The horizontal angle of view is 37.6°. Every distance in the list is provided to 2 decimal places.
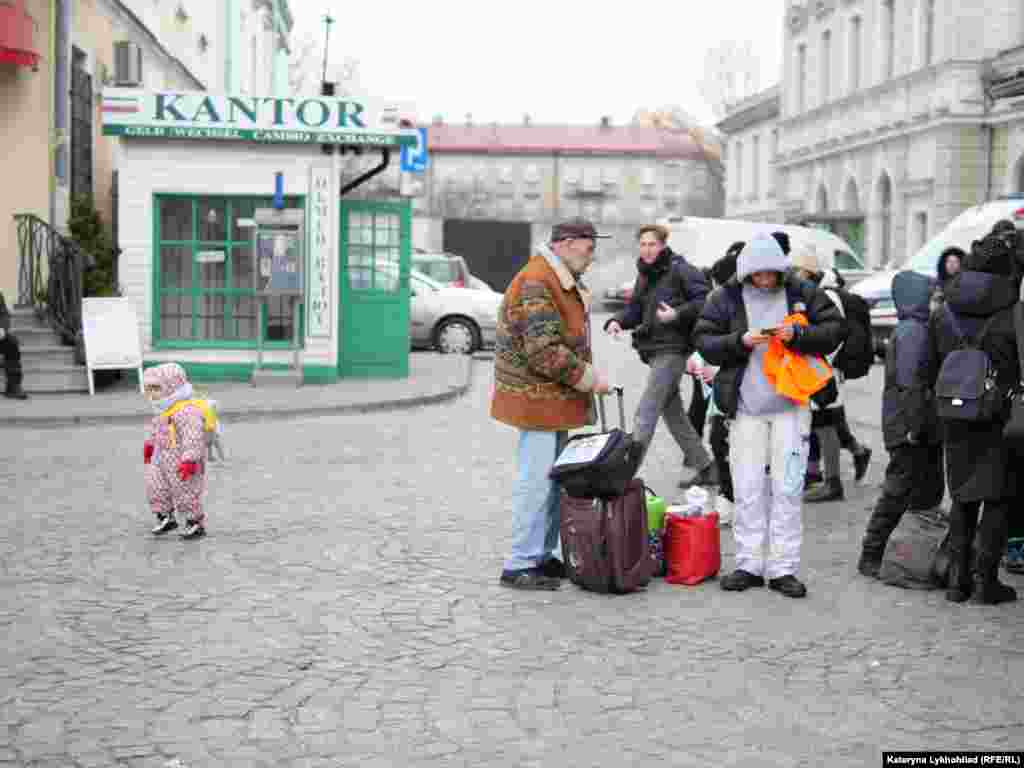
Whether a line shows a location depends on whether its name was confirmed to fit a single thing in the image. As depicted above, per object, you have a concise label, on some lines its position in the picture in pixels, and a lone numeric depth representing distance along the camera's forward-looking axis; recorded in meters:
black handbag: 7.32
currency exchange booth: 18.05
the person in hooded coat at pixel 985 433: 7.12
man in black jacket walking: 10.25
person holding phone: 7.42
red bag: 7.67
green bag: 7.90
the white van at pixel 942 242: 20.59
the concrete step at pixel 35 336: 17.50
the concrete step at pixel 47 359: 17.09
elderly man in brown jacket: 7.41
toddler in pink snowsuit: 8.73
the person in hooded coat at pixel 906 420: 7.55
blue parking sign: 19.10
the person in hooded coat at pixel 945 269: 7.77
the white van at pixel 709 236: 27.09
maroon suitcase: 7.37
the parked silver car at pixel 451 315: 24.86
